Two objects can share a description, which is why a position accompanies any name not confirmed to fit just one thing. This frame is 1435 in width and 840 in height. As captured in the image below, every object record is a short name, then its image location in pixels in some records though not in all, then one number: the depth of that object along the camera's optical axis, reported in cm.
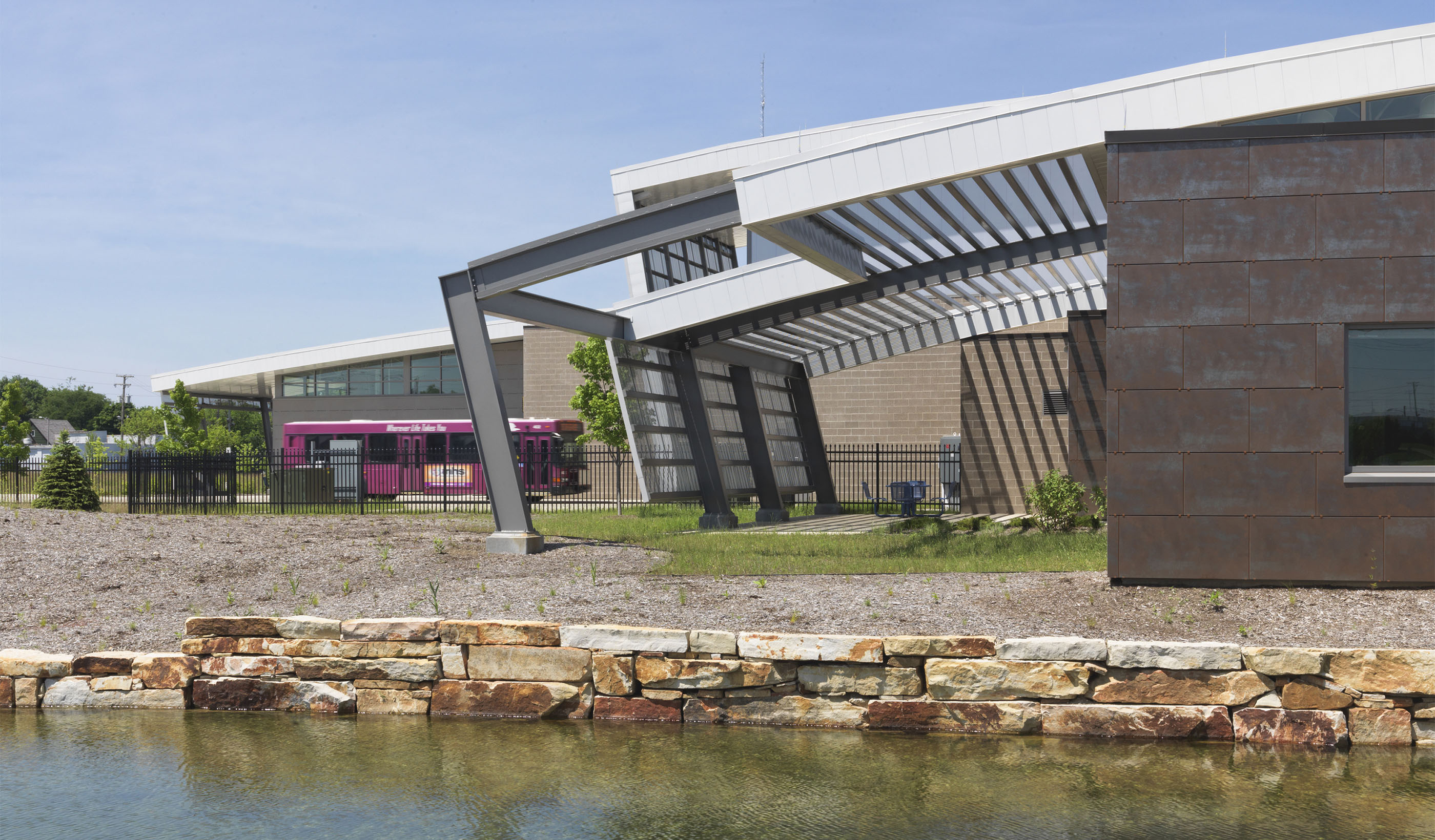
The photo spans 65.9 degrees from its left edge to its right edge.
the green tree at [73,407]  15188
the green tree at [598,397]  3238
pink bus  3512
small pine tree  2058
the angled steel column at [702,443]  2131
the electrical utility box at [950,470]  3219
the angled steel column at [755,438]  2364
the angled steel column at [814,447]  2717
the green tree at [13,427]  4184
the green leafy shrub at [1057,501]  1877
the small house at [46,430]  11434
